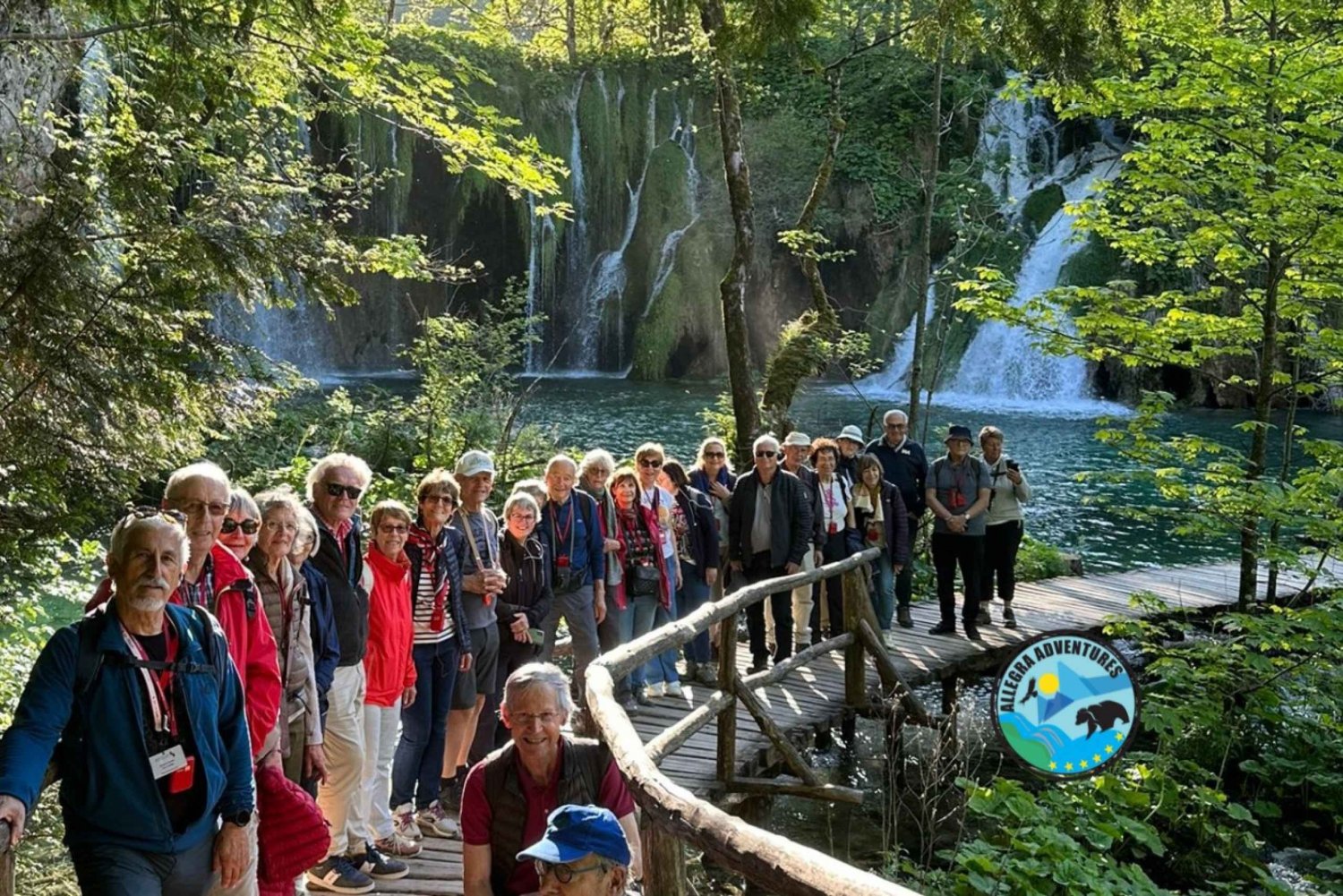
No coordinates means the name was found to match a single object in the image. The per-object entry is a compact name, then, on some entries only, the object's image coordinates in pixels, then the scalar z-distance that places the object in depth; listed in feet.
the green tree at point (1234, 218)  24.66
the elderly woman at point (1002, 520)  30.25
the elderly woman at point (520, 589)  18.80
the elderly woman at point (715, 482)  26.40
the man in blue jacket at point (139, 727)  8.81
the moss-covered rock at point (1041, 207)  83.82
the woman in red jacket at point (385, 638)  15.39
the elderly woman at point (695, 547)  24.64
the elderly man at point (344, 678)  14.05
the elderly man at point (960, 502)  29.71
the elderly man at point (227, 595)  10.78
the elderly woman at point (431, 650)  16.49
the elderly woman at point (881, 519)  28.55
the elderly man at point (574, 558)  20.45
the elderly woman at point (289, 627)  12.55
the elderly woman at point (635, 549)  22.77
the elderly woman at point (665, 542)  23.13
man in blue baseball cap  8.41
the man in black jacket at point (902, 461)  30.30
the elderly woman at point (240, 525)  11.78
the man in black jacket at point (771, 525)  25.38
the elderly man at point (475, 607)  17.72
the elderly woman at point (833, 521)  27.50
